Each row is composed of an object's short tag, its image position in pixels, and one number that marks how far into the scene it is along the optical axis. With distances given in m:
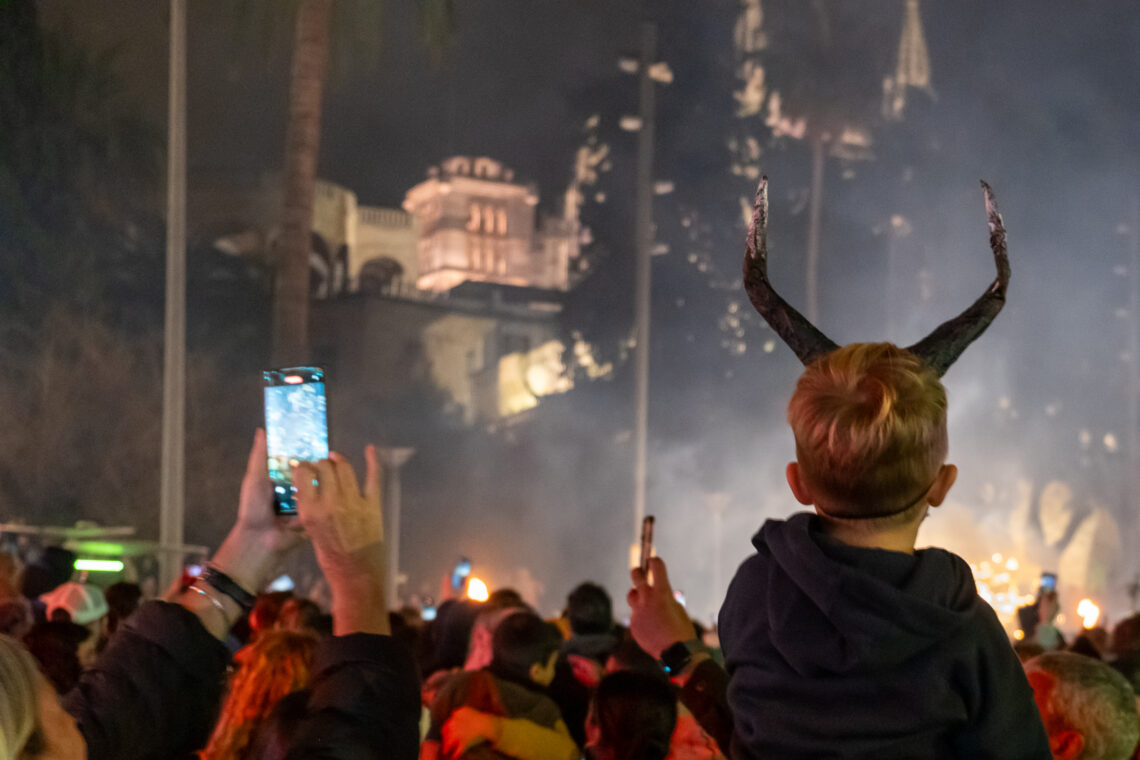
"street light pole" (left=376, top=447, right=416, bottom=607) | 23.62
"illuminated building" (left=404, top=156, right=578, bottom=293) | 25.42
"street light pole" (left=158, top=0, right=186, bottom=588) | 13.38
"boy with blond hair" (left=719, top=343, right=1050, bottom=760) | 1.59
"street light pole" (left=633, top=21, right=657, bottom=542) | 27.89
